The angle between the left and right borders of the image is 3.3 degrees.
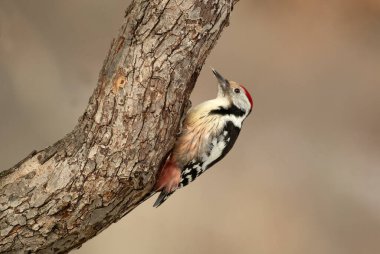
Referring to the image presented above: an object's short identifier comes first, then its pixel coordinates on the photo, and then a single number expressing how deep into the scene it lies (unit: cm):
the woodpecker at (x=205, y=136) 848
